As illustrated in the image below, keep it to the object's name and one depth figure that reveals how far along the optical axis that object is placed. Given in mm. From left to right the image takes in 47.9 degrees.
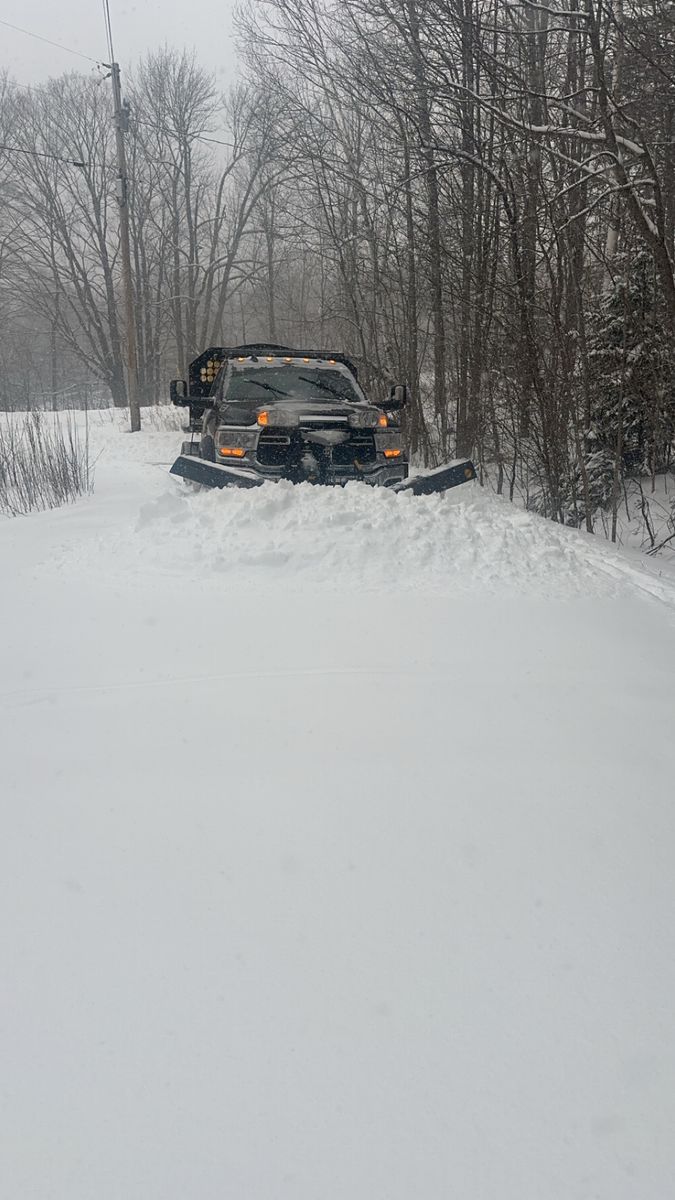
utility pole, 20562
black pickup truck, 6926
